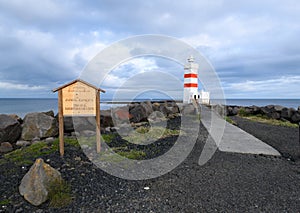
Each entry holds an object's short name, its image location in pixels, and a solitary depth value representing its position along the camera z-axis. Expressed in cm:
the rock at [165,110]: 1203
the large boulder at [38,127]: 788
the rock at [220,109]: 1473
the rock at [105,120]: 952
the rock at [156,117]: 1046
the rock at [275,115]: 1370
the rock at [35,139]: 760
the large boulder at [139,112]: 1036
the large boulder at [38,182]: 327
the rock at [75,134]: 763
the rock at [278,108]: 1402
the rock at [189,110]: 1224
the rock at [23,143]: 737
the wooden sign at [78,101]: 524
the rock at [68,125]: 843
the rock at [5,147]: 698
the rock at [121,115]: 1022
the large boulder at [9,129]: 751
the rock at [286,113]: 1347
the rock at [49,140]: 678
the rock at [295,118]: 1312
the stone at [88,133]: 761
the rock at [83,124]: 839
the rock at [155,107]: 1234
